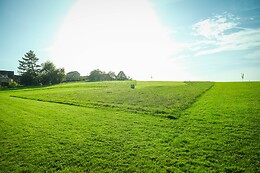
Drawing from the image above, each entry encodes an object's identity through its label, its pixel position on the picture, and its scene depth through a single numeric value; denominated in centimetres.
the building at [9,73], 11678
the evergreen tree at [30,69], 9819
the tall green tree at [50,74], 10548
